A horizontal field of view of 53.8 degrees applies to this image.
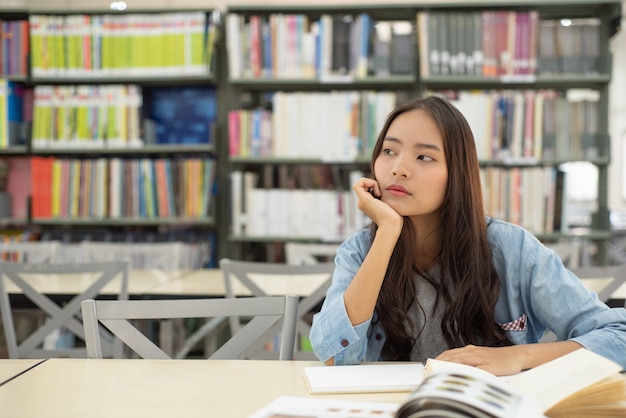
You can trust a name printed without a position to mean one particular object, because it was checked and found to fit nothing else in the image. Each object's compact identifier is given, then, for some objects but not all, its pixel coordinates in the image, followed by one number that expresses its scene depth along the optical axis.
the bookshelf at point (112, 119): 3.35
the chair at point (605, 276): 1.87
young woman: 1.15
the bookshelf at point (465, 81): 3.15
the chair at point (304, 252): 2.78
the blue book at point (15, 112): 3.50
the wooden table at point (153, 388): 0.86
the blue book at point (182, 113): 3.56
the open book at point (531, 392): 0.64
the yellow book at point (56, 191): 3.41
